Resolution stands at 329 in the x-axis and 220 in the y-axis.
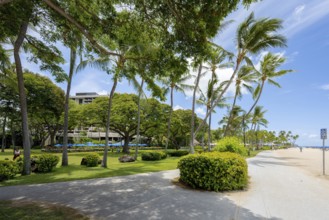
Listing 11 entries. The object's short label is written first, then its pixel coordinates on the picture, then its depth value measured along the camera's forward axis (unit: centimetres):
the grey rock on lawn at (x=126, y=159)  1852
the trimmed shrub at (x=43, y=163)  1169
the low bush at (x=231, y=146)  1315
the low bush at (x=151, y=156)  2051
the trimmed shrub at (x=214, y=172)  809
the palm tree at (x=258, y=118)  4656
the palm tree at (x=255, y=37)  1522
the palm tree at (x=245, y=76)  2330
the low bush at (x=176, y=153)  2730
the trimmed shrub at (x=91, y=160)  1488
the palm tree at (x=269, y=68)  2431
